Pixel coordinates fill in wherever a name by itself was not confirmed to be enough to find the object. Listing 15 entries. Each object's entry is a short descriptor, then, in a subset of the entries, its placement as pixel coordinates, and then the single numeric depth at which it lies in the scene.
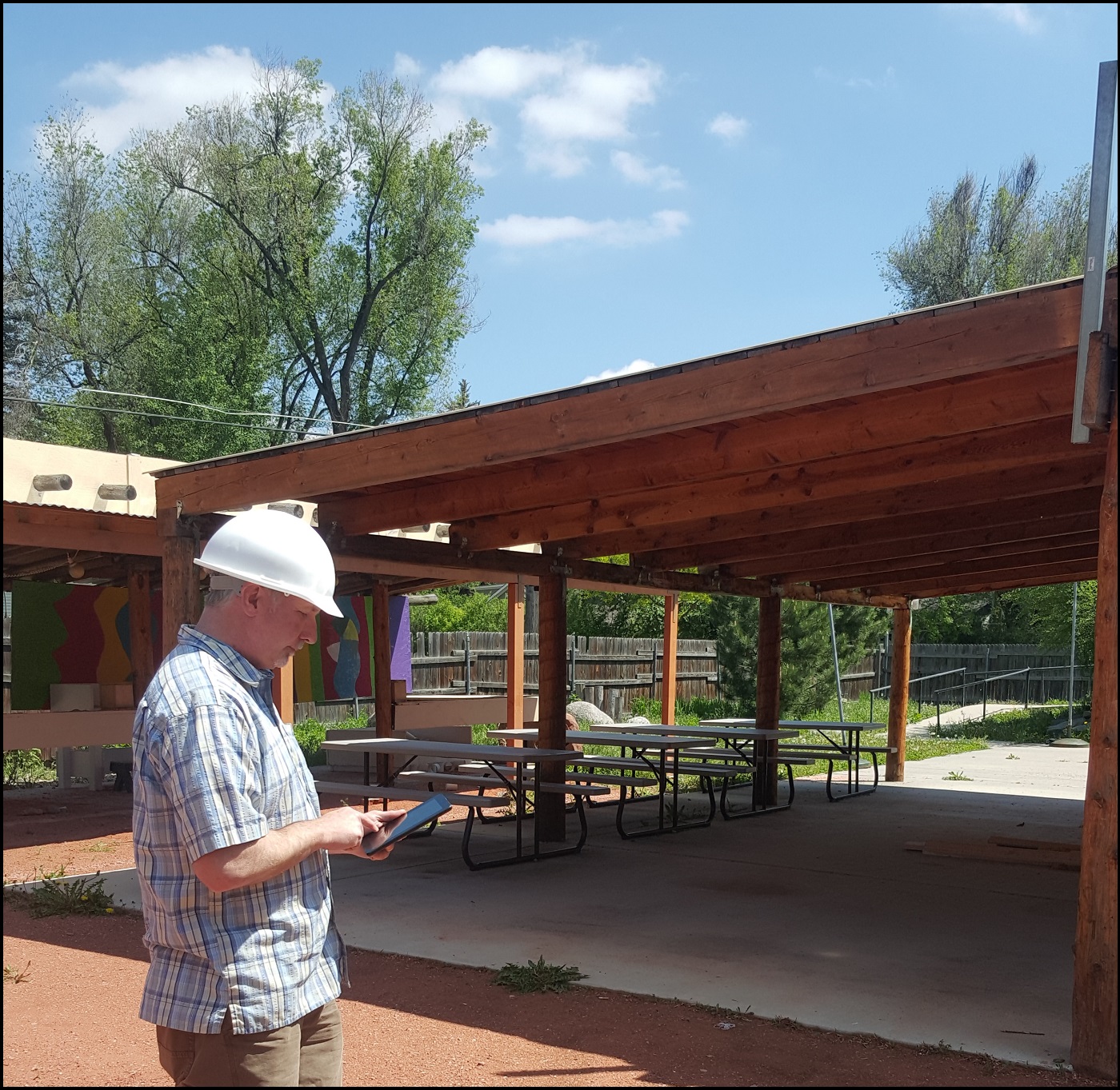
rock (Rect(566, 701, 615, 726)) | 18.97
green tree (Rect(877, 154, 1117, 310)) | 33.69
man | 2.21
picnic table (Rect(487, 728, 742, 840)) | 9.95
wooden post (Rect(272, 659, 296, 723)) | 10.51
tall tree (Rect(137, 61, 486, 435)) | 28.23
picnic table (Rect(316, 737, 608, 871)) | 8.52
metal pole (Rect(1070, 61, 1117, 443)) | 4.38
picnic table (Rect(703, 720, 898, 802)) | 13.30
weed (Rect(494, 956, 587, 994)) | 5.51
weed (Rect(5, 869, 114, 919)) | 7.13
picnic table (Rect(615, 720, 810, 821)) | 11.79
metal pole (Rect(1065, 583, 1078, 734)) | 21.09
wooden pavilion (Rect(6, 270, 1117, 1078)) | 4.59
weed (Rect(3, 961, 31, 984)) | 5.62
